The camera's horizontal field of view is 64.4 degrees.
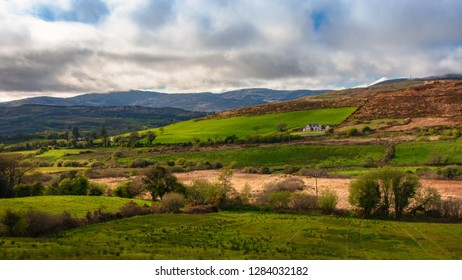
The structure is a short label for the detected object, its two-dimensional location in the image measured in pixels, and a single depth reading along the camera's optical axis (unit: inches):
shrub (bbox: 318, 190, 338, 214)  2463.1
